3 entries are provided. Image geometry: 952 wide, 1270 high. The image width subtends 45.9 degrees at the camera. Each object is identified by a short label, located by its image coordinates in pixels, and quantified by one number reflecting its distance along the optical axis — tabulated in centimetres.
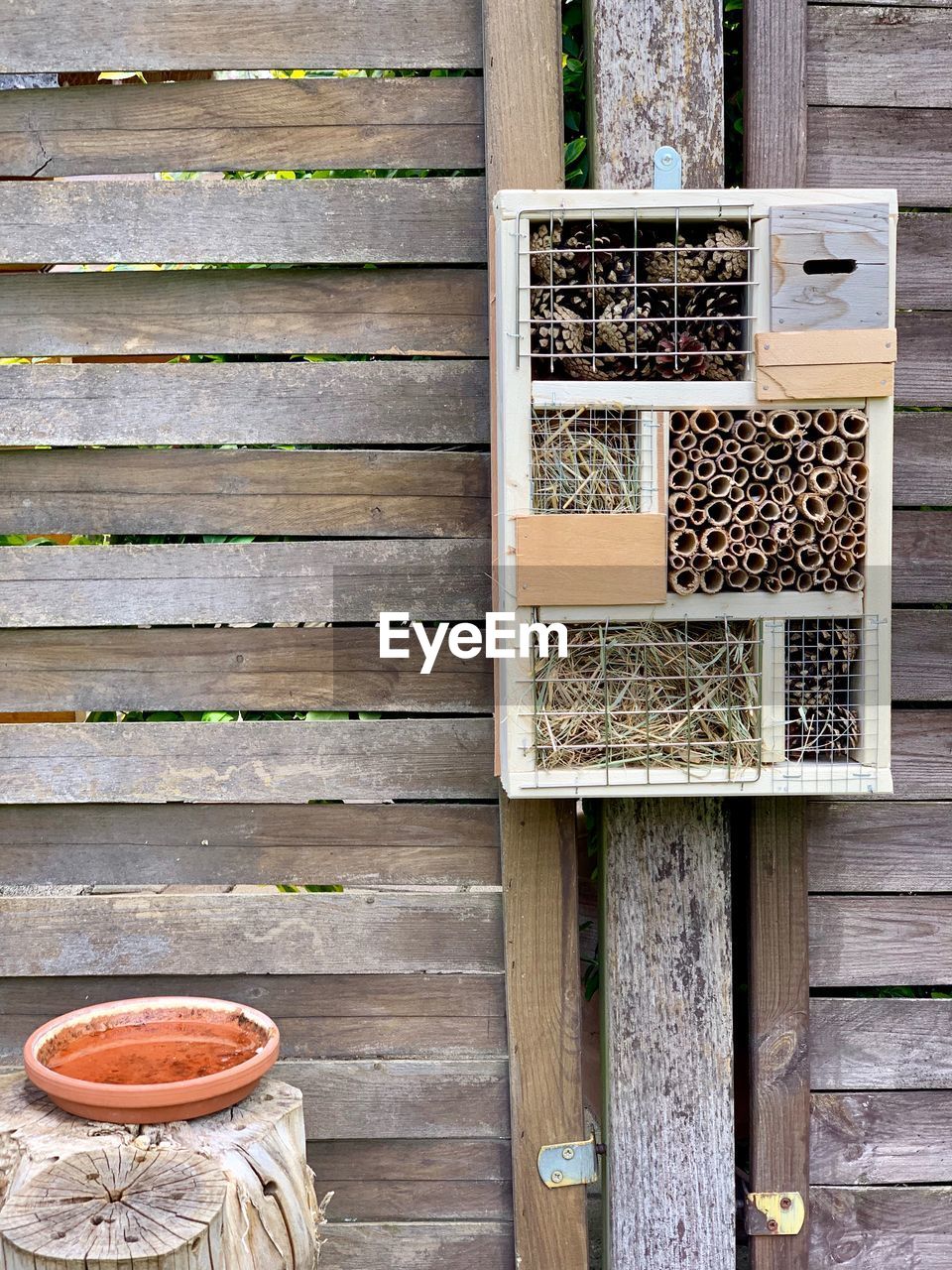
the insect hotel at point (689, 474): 146
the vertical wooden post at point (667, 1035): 167
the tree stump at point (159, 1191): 119
